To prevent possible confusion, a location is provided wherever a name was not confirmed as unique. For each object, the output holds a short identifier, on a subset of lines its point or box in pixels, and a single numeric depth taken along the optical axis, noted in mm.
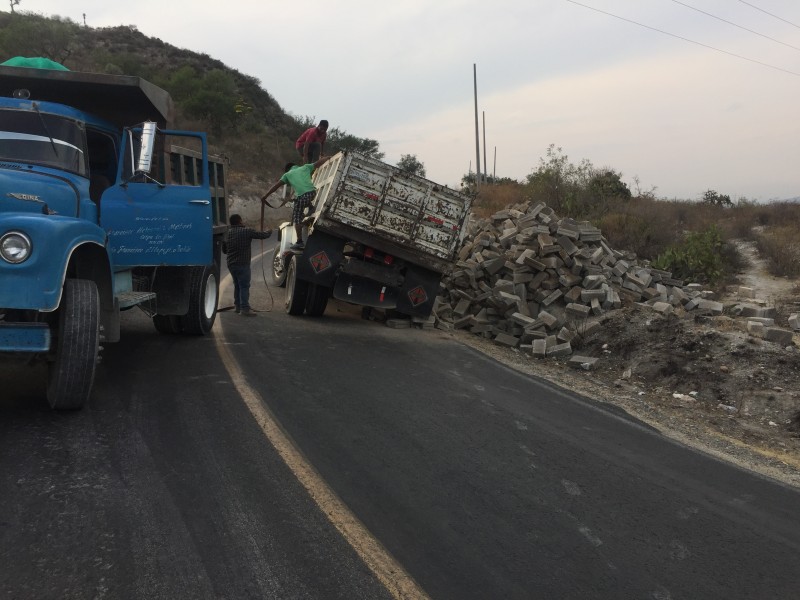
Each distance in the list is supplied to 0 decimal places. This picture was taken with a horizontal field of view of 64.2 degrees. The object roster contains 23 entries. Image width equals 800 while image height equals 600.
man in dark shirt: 10622
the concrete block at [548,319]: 11996
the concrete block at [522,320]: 12055
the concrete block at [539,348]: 10906
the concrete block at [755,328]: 10008
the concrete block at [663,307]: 11666
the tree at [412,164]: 66312
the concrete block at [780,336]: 9625
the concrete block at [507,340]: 11812
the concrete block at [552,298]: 12906
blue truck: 4715
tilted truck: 10484
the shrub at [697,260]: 16734
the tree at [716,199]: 29594
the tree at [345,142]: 62819
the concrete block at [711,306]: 12281
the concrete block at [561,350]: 10828
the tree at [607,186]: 24031
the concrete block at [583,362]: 10125
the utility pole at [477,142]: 37562
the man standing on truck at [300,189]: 11711
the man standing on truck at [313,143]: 14141
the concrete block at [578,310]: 12203
